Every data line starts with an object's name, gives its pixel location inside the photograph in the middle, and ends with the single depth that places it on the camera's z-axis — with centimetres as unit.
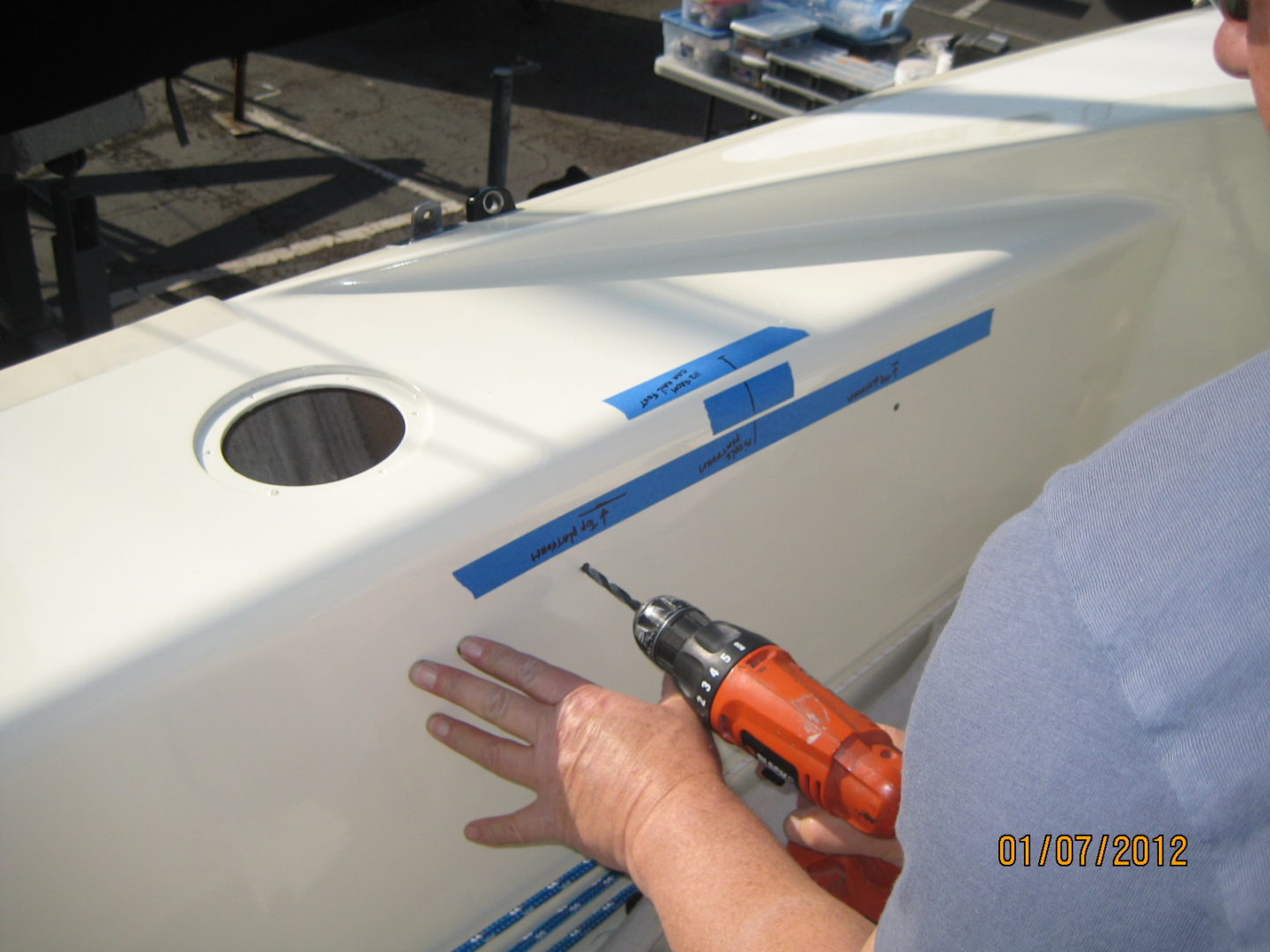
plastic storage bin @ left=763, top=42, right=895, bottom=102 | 199
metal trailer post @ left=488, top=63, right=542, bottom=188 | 180
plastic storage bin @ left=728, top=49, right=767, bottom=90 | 209
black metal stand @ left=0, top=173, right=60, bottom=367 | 200
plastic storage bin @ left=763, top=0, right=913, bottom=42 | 212
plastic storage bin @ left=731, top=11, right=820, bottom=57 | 204
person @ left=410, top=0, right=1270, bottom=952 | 39
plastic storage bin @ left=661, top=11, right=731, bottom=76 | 216
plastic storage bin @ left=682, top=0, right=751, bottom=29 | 213
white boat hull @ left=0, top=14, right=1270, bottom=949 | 73
